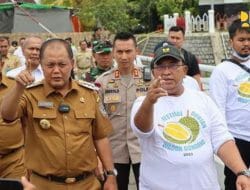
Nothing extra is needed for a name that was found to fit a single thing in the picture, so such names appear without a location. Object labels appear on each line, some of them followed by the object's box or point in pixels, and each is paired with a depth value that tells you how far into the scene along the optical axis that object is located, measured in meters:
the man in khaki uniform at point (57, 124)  4.79
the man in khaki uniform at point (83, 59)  17.43
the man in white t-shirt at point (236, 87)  6.45
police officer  6.40
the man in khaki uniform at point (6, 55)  11.73
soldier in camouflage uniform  7.47
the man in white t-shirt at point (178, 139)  4.42
